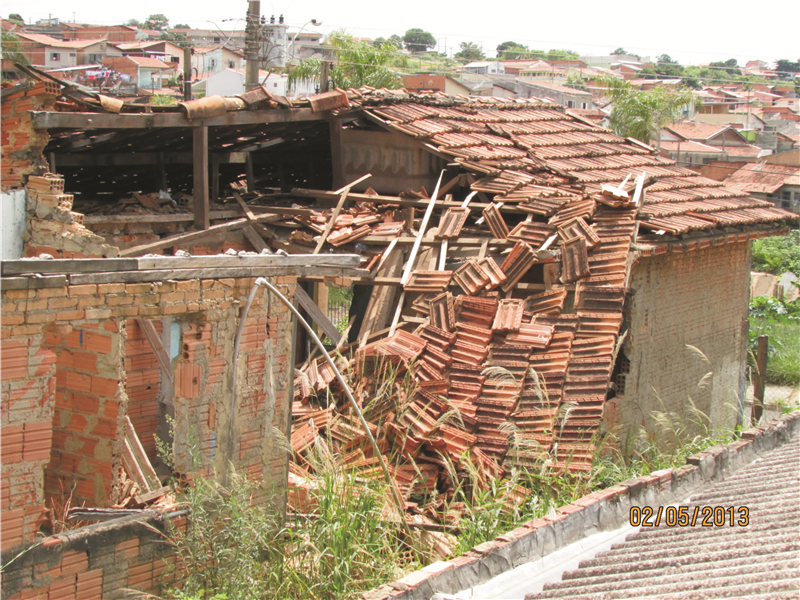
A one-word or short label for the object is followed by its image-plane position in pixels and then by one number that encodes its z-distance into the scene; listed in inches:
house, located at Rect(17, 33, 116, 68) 2618.1
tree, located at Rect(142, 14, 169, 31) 4457.2
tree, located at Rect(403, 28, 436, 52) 4498.0
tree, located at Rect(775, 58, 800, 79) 4724.2
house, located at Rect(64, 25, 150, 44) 3314.5
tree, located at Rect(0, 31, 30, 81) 1793.7
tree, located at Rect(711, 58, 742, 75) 5083.7
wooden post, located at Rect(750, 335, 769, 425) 599.8
